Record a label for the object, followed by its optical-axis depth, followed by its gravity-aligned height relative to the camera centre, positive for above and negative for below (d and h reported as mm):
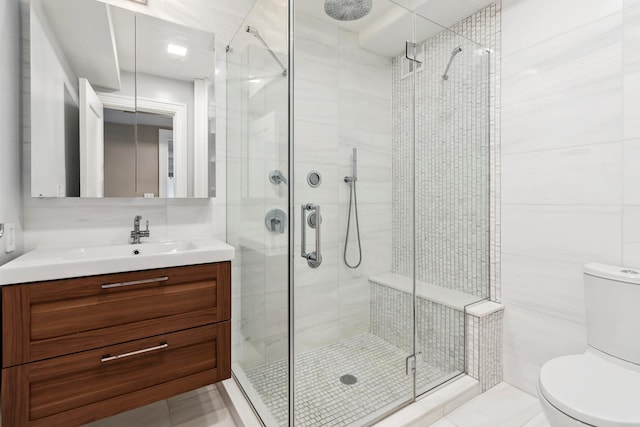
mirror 1457 +562
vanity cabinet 1106 -526
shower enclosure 1433 +33
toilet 1062 -663
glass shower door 1781 +136
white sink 1102 -201
